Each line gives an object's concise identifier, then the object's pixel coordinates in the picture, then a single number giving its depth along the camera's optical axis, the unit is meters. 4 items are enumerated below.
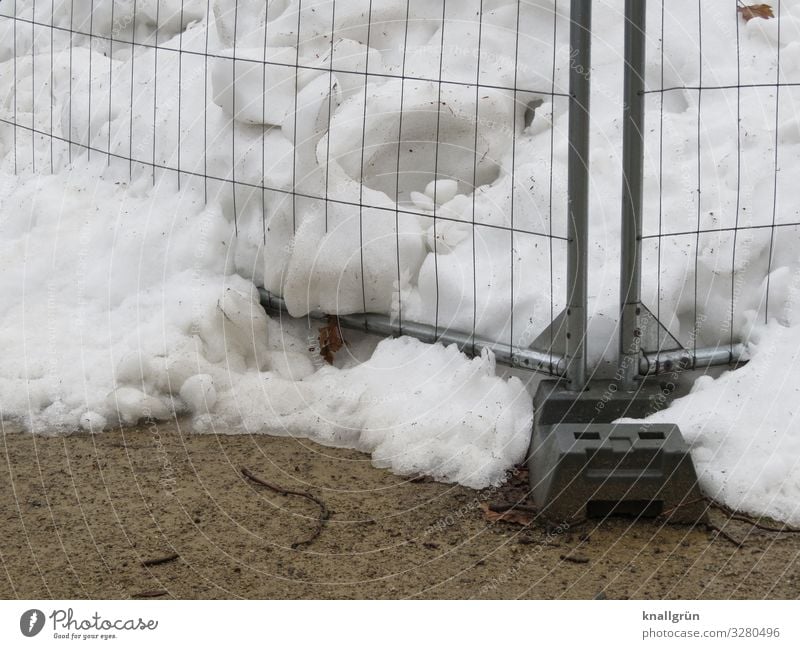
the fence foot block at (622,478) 3.10
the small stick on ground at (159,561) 2.92
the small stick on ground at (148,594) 2.76
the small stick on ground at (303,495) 3.07
